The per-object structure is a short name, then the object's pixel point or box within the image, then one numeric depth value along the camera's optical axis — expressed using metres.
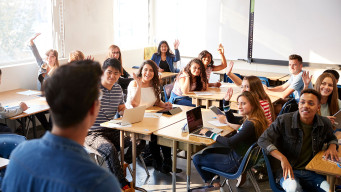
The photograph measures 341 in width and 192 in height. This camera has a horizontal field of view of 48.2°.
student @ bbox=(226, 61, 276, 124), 4.38
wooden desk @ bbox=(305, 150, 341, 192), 2.88
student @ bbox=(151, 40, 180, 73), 8.21
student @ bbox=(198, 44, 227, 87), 6.51
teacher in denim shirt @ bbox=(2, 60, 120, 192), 1.12
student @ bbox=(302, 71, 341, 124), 4.36
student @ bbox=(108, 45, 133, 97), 6.69
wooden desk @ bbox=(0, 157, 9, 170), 2.76
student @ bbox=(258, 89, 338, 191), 3.29
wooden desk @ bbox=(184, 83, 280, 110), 5.52
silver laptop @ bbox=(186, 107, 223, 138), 3.80
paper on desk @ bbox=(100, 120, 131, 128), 4.05
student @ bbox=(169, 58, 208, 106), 5.83
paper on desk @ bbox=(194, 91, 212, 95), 5.83
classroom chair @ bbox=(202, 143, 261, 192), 3.42
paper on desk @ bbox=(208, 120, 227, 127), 4.15
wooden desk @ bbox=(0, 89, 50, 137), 4.77
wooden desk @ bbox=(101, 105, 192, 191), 3.95
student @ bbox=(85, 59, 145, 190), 3.90
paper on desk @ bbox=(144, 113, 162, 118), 4.49
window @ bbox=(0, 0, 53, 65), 6.07
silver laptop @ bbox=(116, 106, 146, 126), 4.06
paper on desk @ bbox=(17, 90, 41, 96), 5.71
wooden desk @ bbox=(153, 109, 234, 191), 3.66
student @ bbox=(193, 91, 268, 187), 3.58
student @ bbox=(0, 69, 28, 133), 4.42
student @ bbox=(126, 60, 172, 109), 4.74
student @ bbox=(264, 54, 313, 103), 5.47
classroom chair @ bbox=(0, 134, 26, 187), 3.54
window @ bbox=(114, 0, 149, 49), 8.62
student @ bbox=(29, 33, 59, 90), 5.93
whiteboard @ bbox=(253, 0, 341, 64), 7.77
